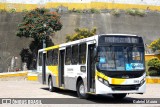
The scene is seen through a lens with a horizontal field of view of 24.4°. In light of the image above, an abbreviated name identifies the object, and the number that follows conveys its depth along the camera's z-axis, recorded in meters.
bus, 15.13
